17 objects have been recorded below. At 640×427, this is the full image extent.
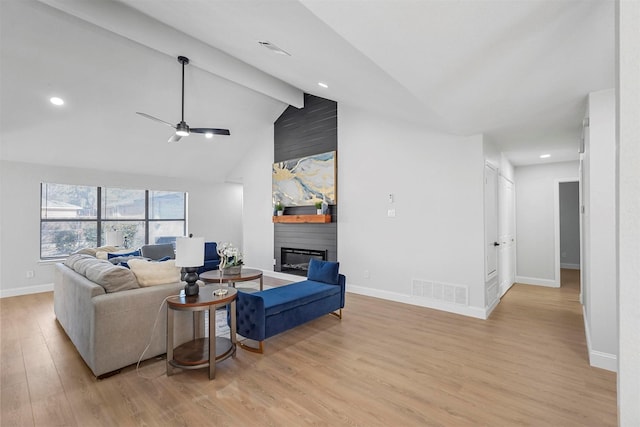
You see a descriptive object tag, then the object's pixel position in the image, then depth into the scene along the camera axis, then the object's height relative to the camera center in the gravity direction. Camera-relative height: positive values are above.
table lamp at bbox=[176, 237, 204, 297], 2.62 -0.34
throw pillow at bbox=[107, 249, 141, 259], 5.01 -0.66
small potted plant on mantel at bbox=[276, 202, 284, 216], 6.45 +0.17
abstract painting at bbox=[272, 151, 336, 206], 5.72 +0.76
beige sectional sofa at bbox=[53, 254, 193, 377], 2.51 -0.91
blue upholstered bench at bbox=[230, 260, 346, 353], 3.00 -0.99
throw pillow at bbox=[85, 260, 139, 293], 2.66 -0.57
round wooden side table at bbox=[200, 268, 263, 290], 4.09 -0.87
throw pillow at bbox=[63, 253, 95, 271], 3.49 -0.53
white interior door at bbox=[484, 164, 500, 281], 4.14 -0.05
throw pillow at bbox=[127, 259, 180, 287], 2.90 -0.56
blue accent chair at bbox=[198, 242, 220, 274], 6.12 -0.89
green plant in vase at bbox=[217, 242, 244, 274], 4.16 -0.66
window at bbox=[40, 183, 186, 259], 5.80 +0.02
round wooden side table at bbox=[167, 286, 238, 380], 2.50 -1.20
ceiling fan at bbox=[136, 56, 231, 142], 4.09 +1.25
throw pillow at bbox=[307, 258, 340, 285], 4.04 -0.78
